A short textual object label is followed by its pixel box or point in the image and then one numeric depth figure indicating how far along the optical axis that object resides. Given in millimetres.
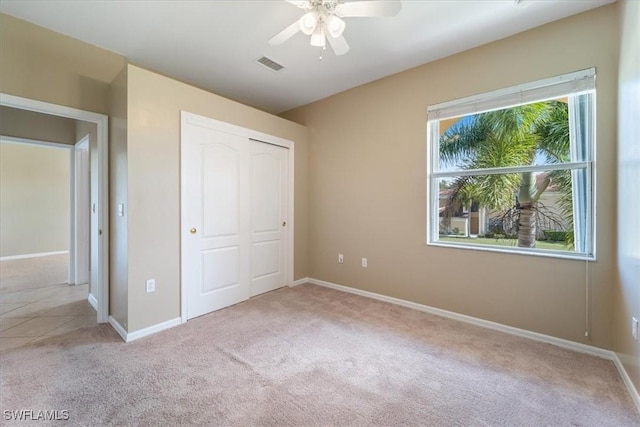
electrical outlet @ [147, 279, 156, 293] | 2520
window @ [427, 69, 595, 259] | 2289
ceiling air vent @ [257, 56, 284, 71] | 2955
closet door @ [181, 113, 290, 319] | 2842
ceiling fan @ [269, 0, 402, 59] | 1635
